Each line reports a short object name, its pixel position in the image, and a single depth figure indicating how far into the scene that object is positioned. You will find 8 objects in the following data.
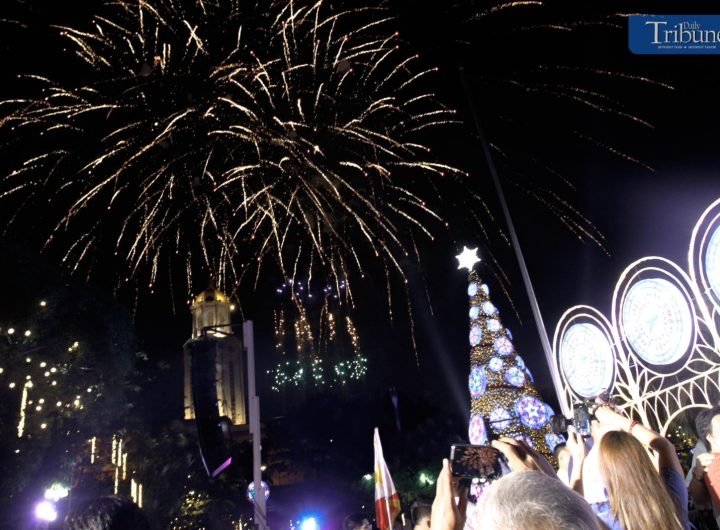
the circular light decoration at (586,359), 10.12
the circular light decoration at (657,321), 8.07
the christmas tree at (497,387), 15.57
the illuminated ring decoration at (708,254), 7.43
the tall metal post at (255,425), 9.84
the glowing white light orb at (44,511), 14.27
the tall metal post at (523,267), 11.47
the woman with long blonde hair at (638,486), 2.23
